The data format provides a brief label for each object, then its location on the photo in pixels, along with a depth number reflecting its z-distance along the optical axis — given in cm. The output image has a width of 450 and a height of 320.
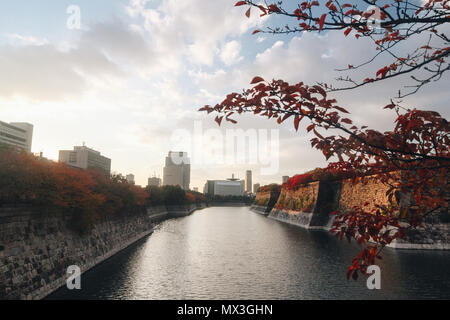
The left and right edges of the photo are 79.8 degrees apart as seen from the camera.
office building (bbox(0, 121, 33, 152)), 12669
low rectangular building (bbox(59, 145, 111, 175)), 18450
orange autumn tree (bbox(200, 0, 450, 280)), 399
